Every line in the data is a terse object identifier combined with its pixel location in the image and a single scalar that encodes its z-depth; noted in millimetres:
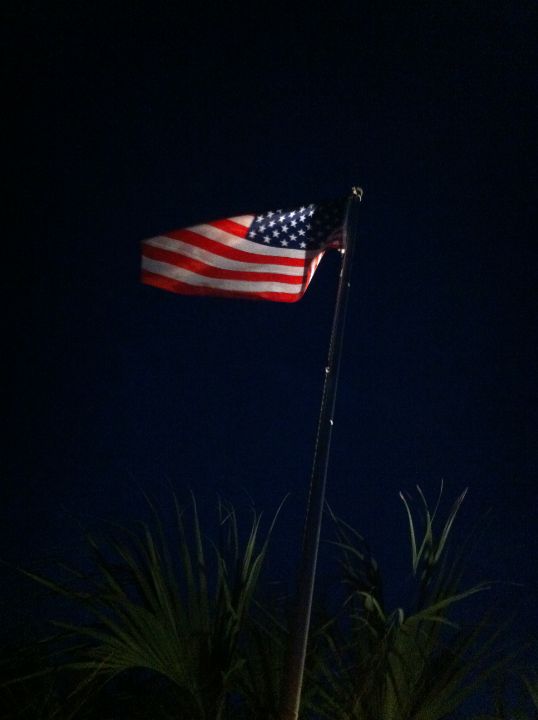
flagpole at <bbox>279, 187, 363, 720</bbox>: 3717
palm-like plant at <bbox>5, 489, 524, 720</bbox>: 3725
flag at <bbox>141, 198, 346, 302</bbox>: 4359
